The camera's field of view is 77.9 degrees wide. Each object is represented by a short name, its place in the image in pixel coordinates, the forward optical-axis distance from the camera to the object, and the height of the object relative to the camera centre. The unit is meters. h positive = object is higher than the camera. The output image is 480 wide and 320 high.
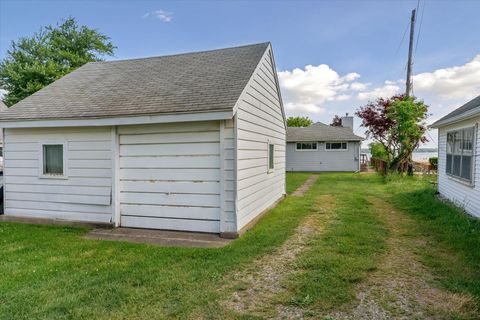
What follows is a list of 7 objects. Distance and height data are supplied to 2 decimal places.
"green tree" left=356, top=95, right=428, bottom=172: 15.63 +1.55
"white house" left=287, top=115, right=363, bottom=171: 23.22 +0.08
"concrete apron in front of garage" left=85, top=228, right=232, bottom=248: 5.35 -1.69
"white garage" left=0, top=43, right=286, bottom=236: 5.78 +0.03
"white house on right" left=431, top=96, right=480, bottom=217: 7.12 -0.20
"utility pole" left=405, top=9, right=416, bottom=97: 15.74 +4.94
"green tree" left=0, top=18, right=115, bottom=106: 18.00 +6.43
